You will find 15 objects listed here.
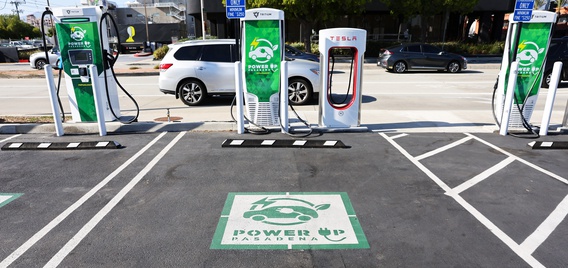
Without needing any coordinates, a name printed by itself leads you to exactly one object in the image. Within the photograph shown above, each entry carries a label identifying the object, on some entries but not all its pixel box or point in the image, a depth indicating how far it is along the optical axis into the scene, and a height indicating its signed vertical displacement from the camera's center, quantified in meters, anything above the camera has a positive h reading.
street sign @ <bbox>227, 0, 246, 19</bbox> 6.65 +0.46
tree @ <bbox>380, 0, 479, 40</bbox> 22.61 +1.76
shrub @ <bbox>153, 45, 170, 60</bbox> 26.74 -1.32
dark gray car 18.11 -1.17
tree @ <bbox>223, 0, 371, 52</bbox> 20.58 +1.56
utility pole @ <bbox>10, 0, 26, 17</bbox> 93.15 +7.66
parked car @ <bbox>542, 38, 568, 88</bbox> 12.80 -0.62
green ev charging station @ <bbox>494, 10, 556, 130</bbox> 7.04 -0.54
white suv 9.90 -0.98
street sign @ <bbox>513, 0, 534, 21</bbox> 6.73 +0.45
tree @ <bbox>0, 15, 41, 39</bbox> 74.61 +1.26
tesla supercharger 6.86 -0.76
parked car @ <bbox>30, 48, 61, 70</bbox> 21.30 -1.40
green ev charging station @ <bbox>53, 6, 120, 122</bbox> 7.09 -0.48
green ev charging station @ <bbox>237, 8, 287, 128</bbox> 6.95 -0.58
